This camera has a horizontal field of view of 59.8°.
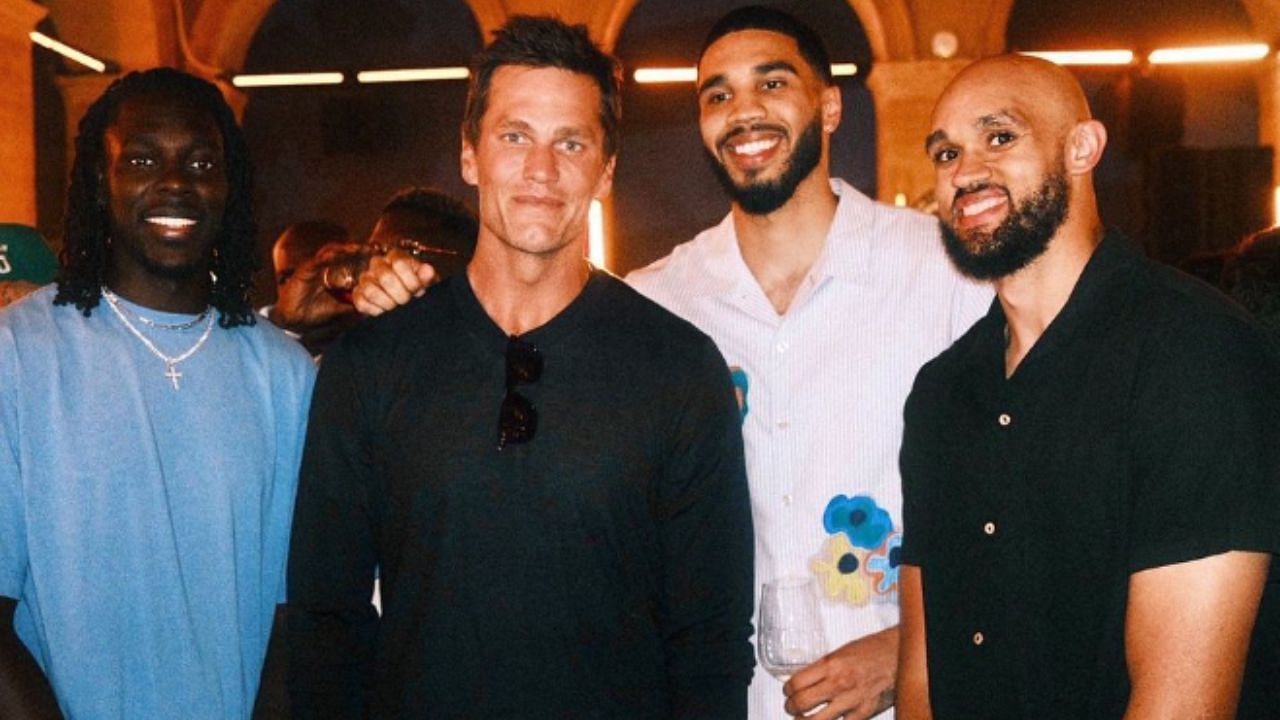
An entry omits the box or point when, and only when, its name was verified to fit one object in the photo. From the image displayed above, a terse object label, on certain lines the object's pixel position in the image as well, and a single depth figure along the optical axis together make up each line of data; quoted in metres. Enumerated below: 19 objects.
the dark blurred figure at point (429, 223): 3.33
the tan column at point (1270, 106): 9.53
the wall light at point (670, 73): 9.53
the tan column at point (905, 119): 8.81
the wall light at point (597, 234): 10.01
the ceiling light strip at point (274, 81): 9.72
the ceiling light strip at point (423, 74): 9.96
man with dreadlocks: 1.98
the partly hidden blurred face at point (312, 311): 3.24
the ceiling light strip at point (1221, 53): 9.48
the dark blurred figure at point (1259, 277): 3.18
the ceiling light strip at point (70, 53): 7.64
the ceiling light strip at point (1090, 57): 9.21
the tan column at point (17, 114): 6.70
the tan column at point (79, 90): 8.76
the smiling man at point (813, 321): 2.50
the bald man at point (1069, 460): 1.77
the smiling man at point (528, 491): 2.00
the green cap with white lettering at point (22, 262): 3.78
